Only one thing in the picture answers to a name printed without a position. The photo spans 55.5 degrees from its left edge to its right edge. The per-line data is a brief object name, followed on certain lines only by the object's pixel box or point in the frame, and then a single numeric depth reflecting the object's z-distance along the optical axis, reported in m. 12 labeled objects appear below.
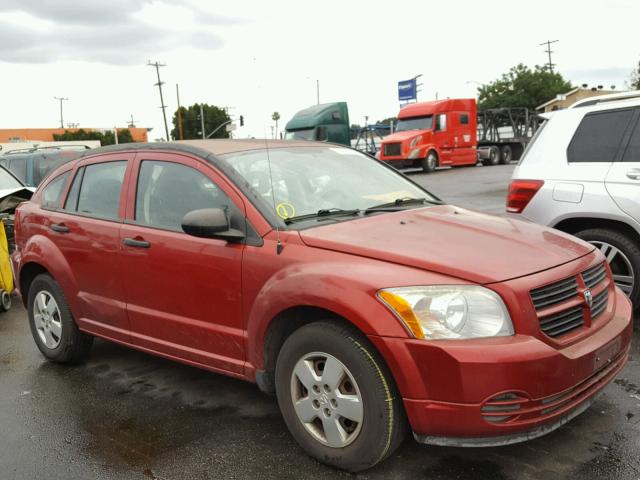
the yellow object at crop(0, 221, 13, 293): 6.59
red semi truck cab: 25.00
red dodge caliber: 2.64
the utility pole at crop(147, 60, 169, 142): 70.88
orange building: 98.00
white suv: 4.81
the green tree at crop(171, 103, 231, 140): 95.56
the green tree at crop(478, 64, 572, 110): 64.31
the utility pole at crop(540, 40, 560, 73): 75.82
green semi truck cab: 24.55
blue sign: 62.84
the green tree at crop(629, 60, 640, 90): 54.61
